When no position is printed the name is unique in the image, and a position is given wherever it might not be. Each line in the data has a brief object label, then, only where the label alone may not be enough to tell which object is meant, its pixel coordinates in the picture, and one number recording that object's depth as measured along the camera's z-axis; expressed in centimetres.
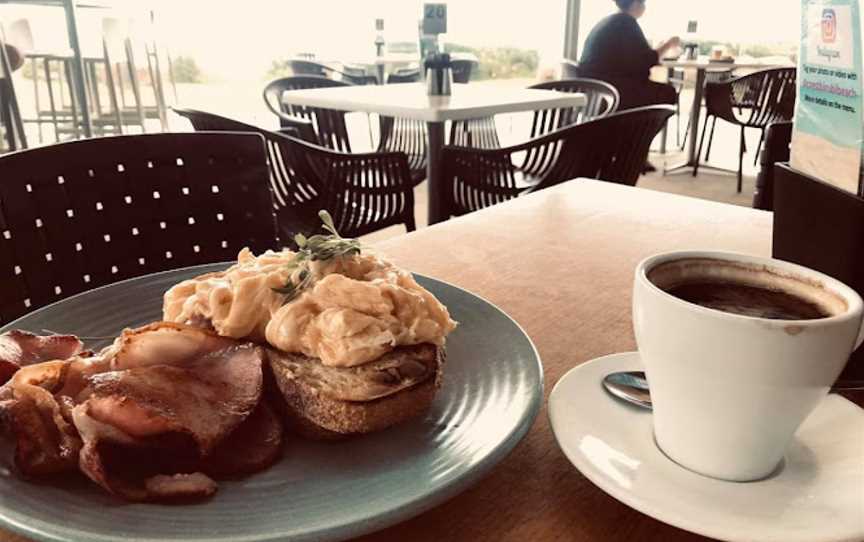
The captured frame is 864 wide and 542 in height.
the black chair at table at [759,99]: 502
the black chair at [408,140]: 311
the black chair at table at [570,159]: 219
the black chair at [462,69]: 480
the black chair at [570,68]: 544
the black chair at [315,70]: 490
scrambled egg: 52
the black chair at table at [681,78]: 645
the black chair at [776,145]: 129
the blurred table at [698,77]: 543
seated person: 513
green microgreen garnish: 56
